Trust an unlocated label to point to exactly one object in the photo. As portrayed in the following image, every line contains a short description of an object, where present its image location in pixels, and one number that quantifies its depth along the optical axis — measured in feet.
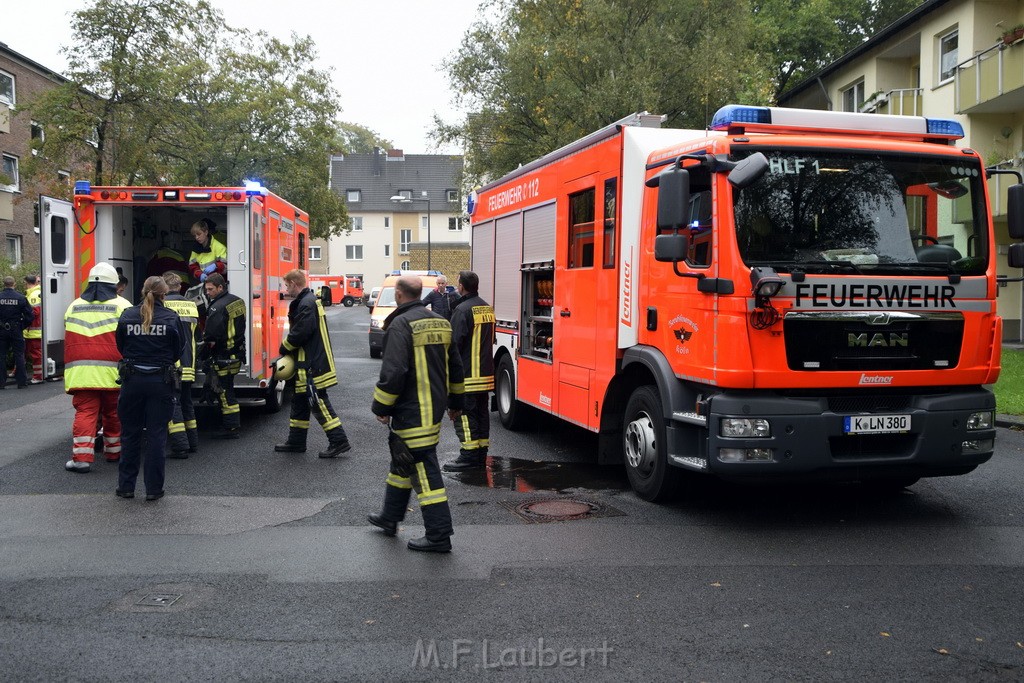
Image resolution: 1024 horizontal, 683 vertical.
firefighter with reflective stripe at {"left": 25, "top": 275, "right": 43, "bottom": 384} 54.95
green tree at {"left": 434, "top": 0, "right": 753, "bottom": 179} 79.97
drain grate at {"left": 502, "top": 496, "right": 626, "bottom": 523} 23.17
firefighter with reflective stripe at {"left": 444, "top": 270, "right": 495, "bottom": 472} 29.68
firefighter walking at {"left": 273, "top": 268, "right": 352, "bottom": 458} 31.65
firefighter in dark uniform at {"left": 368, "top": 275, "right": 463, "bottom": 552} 19.75
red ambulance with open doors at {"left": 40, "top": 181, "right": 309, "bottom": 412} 34.06
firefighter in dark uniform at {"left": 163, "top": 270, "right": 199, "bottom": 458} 31.12
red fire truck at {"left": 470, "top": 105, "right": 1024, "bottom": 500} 21.07
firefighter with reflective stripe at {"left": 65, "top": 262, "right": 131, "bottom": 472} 27.58
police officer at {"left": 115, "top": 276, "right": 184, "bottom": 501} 24.43
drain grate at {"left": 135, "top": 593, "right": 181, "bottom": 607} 16.56
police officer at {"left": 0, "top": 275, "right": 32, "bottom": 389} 51.78
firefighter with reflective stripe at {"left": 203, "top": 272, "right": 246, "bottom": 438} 33.81
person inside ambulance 36.88
